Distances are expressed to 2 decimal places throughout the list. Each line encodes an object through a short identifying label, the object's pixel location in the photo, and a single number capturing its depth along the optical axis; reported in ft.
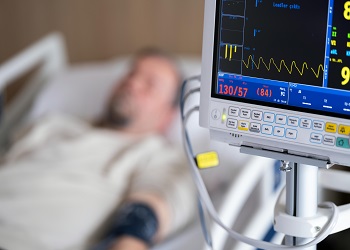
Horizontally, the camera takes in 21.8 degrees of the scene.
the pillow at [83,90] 7.84
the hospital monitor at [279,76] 3.78
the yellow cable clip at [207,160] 4.25
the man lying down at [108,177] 5.84
